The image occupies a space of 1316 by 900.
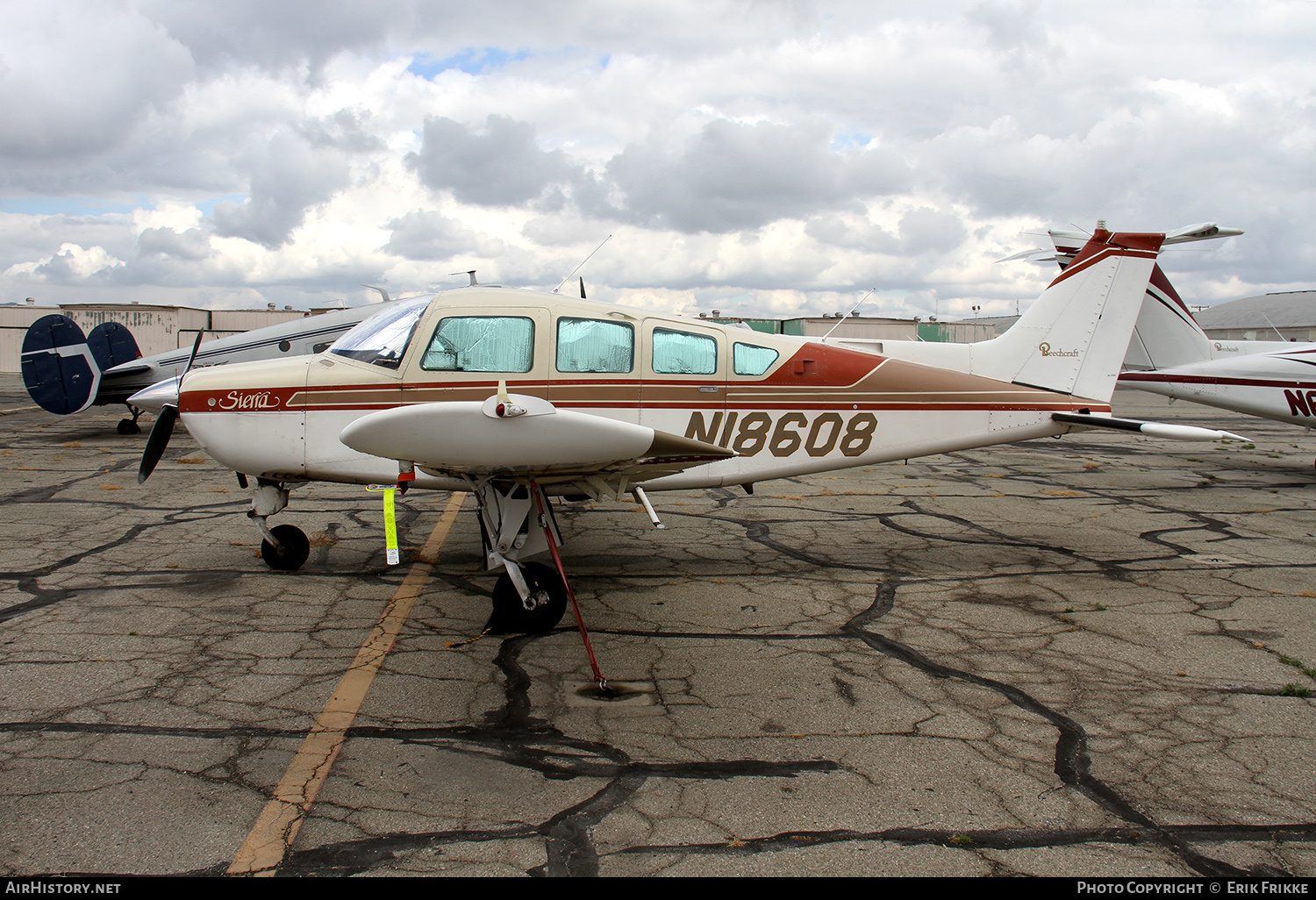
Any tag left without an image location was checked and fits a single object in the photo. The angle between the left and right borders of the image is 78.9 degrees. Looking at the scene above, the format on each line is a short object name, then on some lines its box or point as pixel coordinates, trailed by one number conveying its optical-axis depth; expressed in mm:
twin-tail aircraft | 15688
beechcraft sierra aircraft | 5426
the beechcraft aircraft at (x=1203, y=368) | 12617
